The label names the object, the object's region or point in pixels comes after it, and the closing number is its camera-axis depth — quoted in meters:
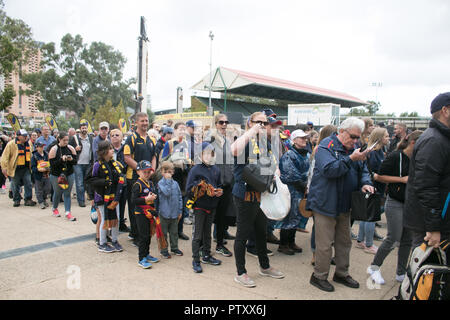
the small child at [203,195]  4.06
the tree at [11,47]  11.30
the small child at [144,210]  4.11
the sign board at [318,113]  23.55
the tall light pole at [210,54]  34.83
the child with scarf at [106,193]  4.63
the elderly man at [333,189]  3.41
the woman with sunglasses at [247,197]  3.47
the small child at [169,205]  4.55
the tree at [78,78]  51.56
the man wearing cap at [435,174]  2.58
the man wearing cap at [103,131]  7.04
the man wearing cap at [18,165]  7.75
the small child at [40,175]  7.63
